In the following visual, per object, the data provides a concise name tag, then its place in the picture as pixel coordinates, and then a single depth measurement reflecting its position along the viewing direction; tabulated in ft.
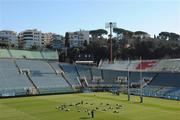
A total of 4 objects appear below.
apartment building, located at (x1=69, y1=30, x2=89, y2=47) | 510.99
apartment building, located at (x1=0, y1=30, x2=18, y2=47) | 498.56
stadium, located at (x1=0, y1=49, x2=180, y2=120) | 104.29
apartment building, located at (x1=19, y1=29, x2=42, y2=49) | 494.59
